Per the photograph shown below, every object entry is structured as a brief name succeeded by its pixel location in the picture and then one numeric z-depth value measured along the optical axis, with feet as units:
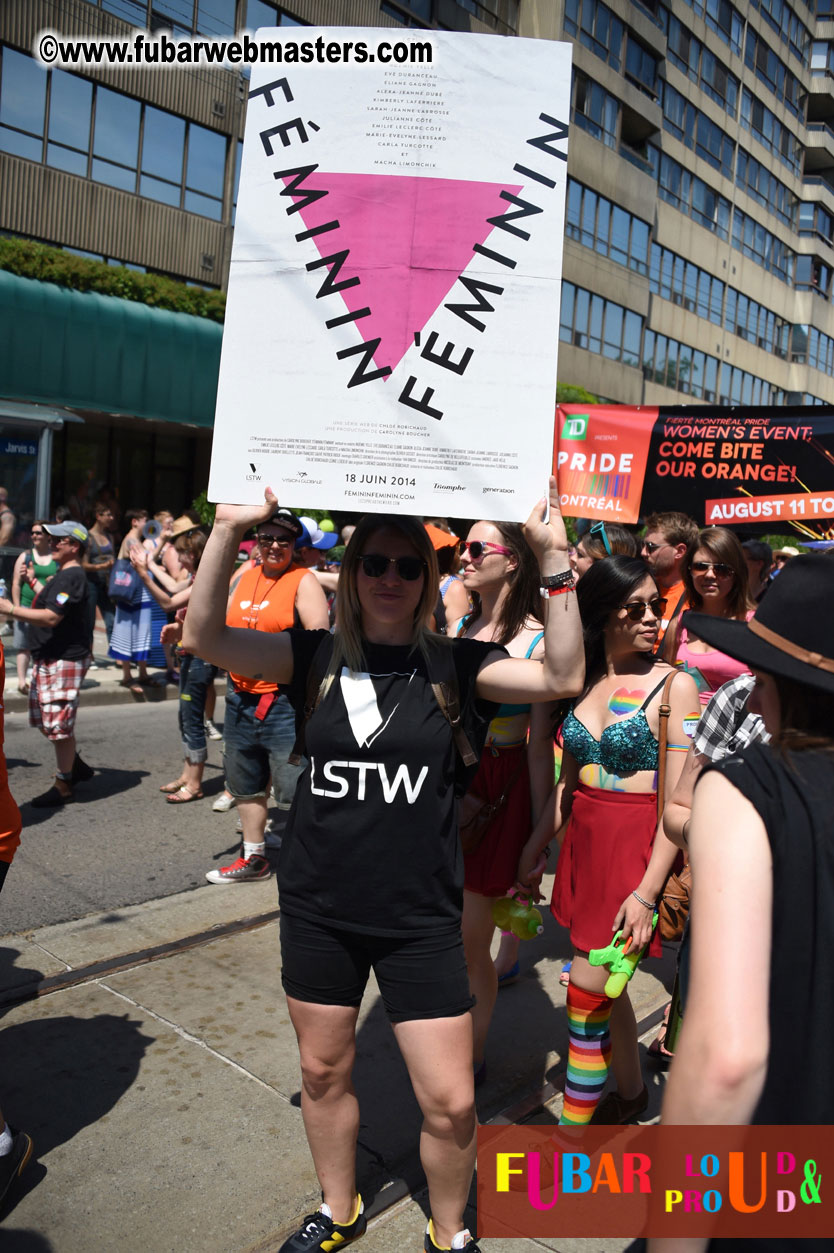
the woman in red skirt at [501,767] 10.94
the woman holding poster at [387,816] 8.02
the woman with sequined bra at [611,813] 9.87
